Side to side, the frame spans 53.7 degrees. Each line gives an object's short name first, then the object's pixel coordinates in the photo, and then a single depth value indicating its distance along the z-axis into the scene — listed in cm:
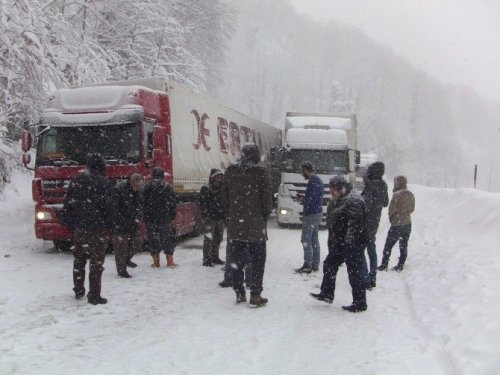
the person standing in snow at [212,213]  909
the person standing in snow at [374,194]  819
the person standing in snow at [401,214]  886
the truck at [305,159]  1541
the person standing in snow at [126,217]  820
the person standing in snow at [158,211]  873
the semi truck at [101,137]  985
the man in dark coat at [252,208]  638
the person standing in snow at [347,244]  641
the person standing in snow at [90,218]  637
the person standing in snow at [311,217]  877
